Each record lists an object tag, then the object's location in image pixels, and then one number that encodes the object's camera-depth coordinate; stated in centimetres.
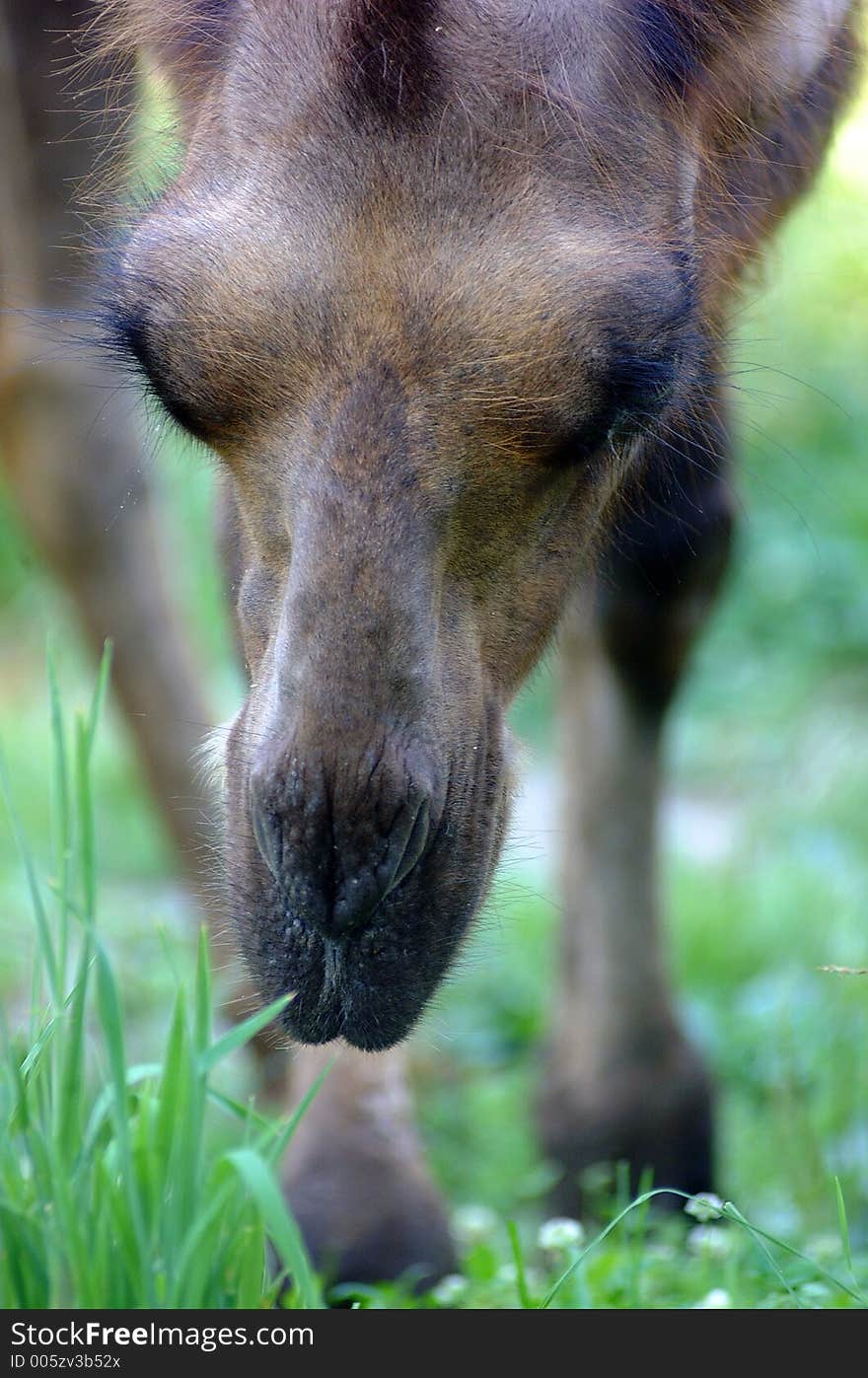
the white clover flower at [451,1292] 549
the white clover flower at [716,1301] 477
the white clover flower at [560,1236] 564
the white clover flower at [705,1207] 449
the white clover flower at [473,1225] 712
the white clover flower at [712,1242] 565
